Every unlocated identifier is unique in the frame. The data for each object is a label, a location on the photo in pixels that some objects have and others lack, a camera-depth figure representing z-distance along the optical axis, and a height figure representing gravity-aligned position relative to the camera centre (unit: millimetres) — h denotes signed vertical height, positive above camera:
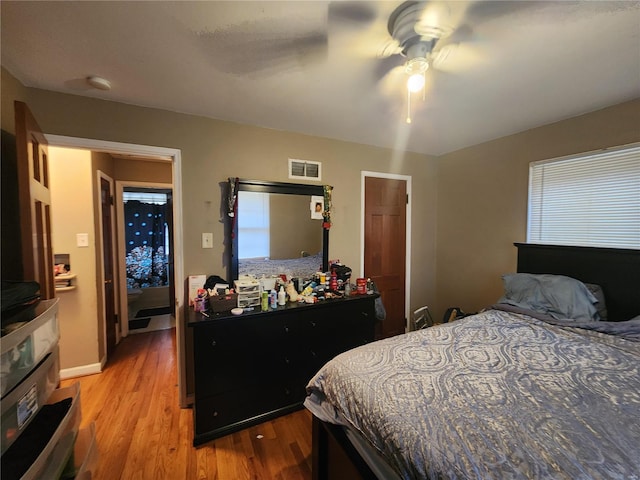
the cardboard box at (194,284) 2095 -452
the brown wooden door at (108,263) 2928 -402
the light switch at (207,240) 2244 -93
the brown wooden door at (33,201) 1282 +152
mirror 2318 -14
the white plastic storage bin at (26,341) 950 -474
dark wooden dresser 1797 -980
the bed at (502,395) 811 -687
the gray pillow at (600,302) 1933 -534
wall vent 2562 +615
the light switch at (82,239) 2574 -102
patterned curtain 4832 -303
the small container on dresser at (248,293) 2041 -504
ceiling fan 1085 +917
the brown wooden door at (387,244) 3020 -170
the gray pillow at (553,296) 1876 -509
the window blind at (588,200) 1940 +262
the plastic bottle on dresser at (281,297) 2129 -558
